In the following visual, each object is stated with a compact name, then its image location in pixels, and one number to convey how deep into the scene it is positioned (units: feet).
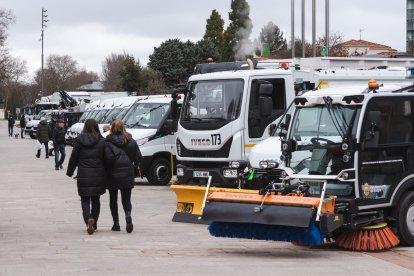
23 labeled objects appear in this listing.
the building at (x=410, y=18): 394.52
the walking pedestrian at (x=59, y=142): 107.96
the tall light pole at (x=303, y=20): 129.91
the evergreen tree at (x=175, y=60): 237.35
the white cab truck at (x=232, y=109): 58.49
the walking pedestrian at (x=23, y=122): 247.83
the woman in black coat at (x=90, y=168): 48.52
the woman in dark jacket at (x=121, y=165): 48.75
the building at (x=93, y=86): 512.14
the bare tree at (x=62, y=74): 473.26
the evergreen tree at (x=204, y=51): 238.48
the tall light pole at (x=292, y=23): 129.17
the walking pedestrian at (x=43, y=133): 127.54
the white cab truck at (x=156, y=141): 80.79
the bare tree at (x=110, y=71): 449.48
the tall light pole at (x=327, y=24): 115.90
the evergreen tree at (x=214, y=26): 350.43
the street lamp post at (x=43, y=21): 335.67
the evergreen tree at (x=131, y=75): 248.32
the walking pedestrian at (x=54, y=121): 111.46
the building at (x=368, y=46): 367.04
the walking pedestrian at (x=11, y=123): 242.58
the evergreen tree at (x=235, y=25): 305.00
